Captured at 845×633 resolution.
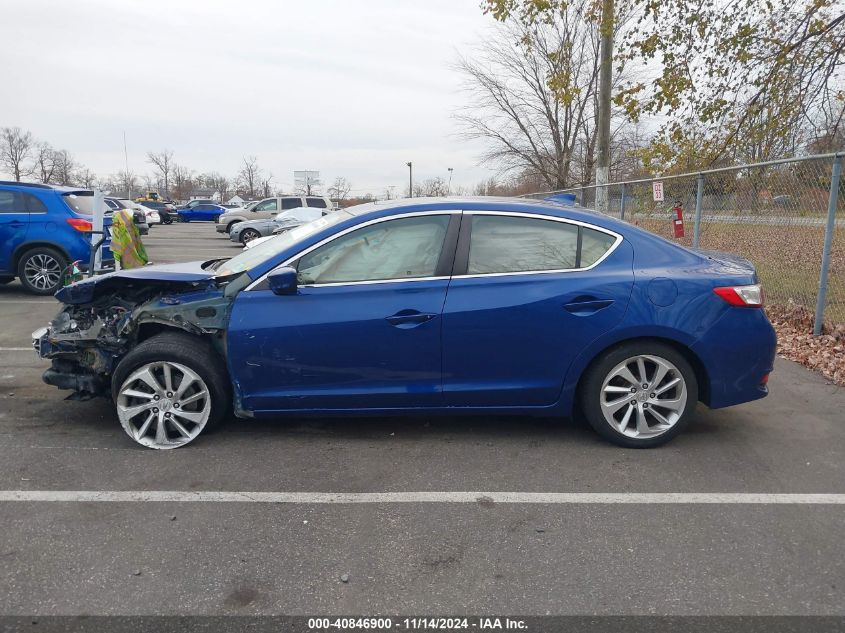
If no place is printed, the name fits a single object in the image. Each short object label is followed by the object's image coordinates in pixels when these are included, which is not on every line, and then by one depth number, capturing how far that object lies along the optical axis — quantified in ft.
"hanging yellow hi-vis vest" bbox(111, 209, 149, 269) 26.40
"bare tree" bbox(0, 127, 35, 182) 257.96
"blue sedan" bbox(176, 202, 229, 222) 156.87
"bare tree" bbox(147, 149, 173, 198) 296.32
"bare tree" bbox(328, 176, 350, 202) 254.27
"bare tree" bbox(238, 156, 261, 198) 278.05
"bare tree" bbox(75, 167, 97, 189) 266.77
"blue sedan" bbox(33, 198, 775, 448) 12.43
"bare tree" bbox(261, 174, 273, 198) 287.24
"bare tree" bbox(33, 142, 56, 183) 262.06
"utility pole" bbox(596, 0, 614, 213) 36.22
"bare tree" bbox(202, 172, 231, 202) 306.59
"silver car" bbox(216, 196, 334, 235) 79.82
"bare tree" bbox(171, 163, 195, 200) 296.30
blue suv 30.96
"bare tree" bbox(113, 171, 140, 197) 267.10
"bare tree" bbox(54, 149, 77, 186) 263.29
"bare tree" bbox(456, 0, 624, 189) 95.50
